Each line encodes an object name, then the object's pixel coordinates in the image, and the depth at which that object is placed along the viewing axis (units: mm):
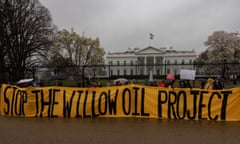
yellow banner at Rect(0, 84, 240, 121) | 8570
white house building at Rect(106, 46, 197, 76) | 87312
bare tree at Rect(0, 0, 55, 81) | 33656
